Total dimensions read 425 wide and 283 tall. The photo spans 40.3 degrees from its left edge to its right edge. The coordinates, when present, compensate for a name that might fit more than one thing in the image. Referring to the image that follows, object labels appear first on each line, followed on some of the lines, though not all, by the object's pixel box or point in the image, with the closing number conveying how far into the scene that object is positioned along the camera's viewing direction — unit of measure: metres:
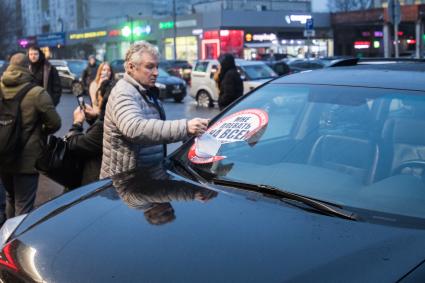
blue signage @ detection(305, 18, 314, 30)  23.70
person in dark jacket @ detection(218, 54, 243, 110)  10.09
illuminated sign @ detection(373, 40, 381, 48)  54.44
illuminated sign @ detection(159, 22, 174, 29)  54.41
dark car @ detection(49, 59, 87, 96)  26.83
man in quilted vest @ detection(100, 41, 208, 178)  3.35
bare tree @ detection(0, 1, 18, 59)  69.62
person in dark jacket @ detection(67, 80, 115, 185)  4.11
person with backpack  4.57
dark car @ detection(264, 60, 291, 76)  23.64
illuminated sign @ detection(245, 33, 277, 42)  49.54
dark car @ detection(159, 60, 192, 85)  32.00
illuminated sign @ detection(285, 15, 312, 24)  52.59
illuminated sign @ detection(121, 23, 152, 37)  56.38
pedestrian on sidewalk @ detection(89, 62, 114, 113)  6.48
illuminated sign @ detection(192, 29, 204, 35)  50.11
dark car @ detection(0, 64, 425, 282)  1.92
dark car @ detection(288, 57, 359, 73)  25.09
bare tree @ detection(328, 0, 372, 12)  83.03
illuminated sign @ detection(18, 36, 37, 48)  79.47
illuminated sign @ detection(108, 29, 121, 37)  62.56
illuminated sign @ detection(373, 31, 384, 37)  53.97
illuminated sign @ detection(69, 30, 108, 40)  65.69
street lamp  49.16
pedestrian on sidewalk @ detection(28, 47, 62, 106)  8.09
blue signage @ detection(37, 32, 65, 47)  73.44
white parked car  17.80
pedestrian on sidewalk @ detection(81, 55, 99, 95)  14.87
